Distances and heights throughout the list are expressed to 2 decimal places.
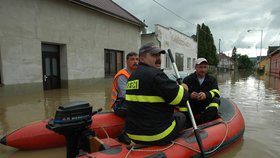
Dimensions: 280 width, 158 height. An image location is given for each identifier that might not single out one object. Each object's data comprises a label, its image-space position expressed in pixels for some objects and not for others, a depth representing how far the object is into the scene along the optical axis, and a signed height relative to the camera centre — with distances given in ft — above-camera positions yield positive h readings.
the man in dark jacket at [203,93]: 12.93 -1.47
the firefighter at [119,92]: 12.72 -1.40
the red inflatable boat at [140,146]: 8.44 -3.23
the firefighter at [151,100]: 7.76 -1.13
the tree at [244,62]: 298.15 +7.52
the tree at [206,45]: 116.37 +12.34
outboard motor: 8.59 -2.14
